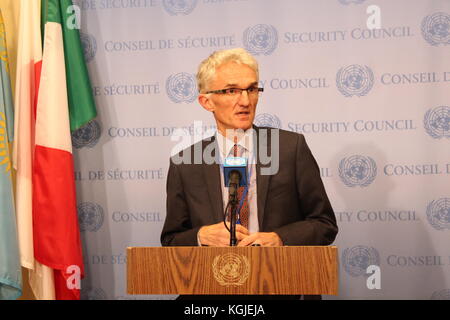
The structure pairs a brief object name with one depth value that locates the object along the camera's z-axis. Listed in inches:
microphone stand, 88.3
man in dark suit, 125.0
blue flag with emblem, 146.1
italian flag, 153.3
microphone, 89.0
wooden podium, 87.1
